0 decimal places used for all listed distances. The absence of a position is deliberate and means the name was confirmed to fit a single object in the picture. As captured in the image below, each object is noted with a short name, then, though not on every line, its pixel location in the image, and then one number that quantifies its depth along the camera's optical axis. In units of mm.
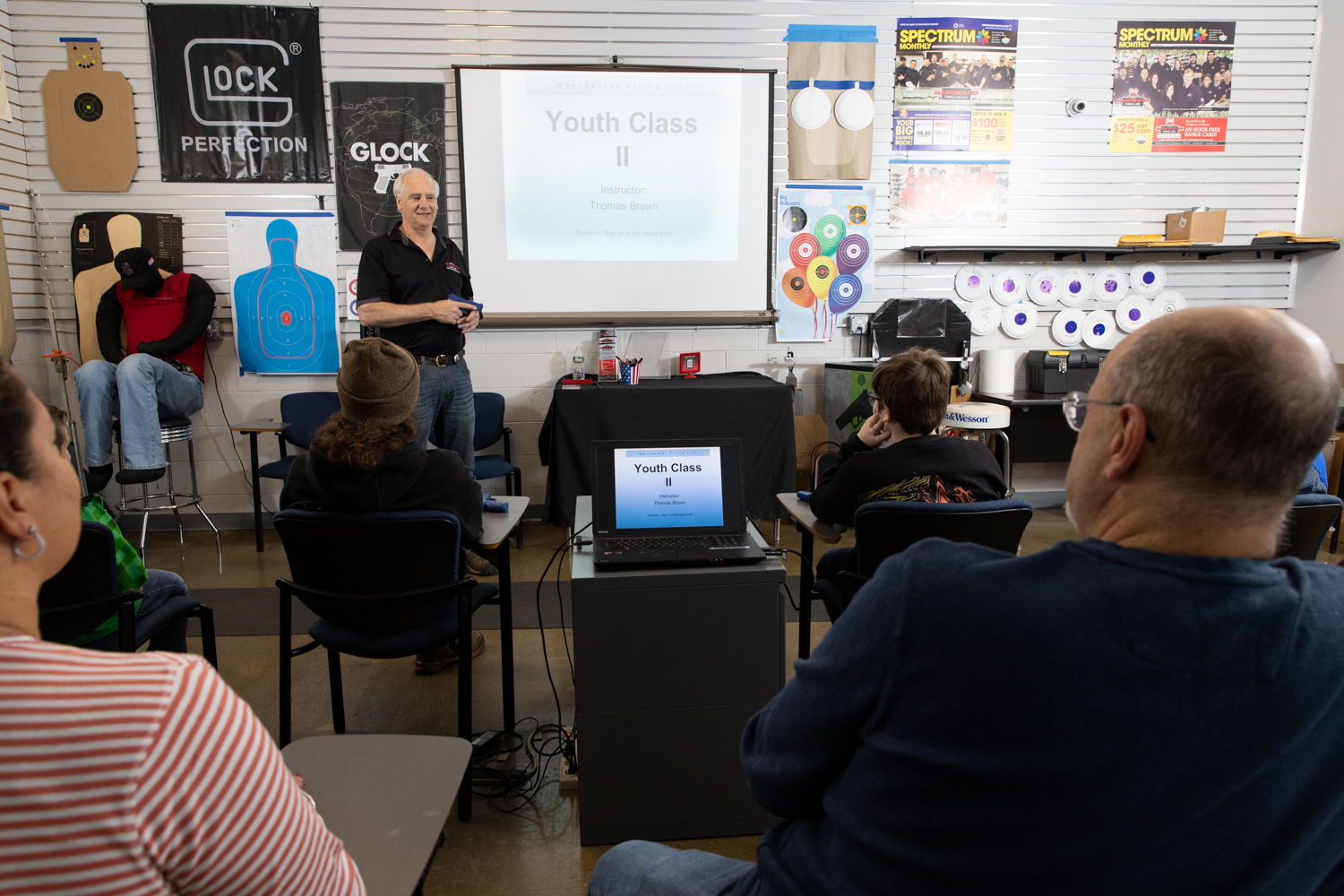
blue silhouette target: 4422
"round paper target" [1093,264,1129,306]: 4824
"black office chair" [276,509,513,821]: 1726
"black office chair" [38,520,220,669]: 1667
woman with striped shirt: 482
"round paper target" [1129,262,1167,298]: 4836
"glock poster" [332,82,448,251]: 4328
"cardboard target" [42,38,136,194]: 4223
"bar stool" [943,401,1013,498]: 3891
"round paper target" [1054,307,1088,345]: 4844
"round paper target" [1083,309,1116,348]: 4852
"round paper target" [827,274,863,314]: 4746
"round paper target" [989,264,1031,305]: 4801
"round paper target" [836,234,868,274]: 4703
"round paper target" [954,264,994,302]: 4793
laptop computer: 1831
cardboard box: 4586
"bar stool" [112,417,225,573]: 3904
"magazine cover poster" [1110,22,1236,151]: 4609
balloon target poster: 4660
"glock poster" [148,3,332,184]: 4234
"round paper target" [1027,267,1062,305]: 4812
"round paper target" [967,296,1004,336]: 4824
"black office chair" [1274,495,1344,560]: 1891
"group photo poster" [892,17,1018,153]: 4531
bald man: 577
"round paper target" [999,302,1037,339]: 4828
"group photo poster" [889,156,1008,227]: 4660
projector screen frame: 4535
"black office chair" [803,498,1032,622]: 1713
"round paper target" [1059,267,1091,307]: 4824
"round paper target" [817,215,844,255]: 4680
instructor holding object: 3379
